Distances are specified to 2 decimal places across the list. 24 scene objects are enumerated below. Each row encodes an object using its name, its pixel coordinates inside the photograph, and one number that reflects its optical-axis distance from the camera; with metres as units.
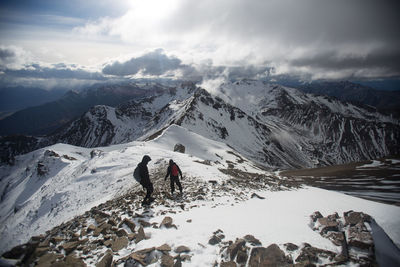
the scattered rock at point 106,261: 6.12
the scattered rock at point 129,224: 8.91
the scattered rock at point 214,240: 7.44
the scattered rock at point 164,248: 6.84
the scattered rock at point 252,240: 7.13
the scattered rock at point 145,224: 9.28
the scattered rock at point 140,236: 7.83
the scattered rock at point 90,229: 9.17
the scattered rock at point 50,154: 71.22
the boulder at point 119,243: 7.32
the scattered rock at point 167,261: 6.11
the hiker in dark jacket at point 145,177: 13.14
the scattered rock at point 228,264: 5.91
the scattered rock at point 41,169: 64.93
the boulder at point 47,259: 6.21
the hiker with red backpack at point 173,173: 14.64
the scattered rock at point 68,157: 68.91
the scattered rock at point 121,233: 8.40
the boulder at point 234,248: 6.42
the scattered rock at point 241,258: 6.11
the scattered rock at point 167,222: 9.12
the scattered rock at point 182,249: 6.91
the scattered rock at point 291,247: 6.66
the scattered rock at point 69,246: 7.36
